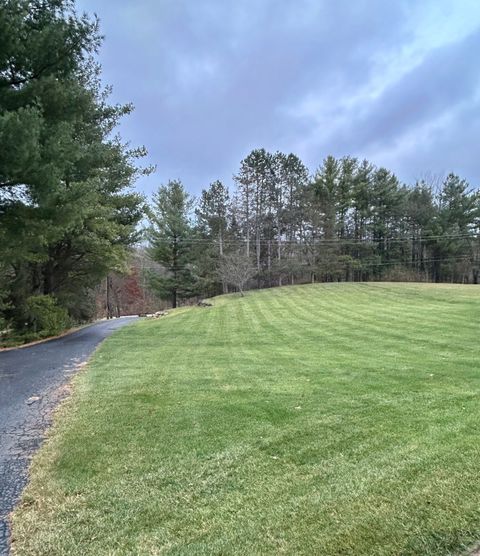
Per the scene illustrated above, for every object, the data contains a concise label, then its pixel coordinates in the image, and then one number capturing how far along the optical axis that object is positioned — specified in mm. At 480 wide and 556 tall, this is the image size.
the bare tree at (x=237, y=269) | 31016
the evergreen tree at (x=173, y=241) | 33969
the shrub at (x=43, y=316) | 14547
